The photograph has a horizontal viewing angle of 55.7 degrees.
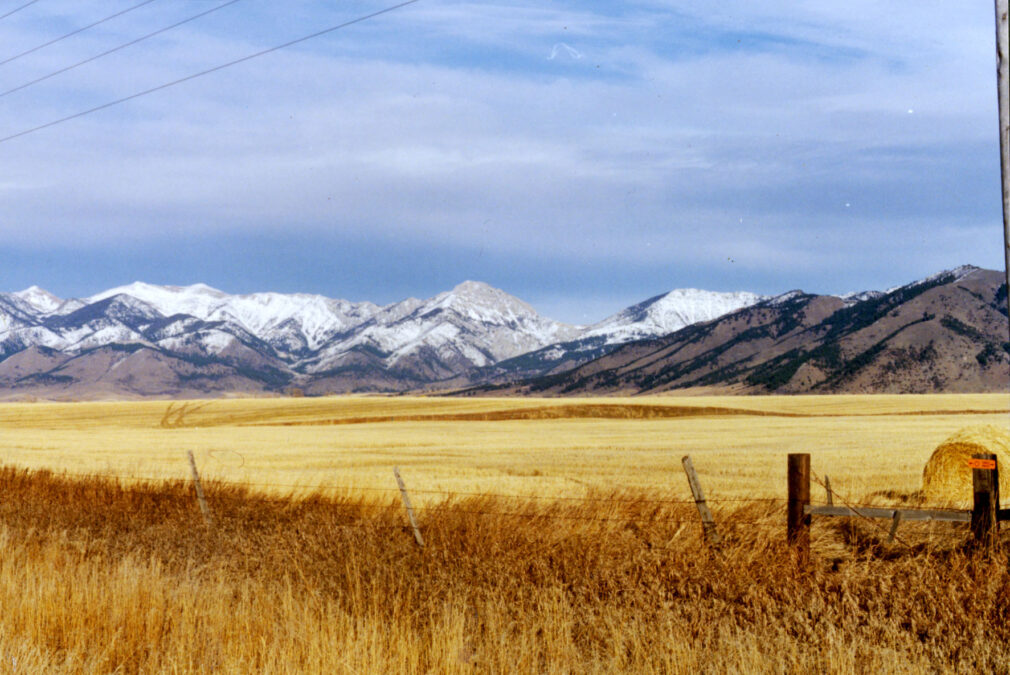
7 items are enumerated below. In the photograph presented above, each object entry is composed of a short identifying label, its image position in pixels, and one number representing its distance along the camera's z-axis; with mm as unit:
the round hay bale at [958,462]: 24859
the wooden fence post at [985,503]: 10156
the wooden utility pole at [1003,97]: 9352
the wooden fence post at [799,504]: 10273
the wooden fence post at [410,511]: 11992
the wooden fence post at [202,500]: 15320
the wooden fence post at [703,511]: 10734
